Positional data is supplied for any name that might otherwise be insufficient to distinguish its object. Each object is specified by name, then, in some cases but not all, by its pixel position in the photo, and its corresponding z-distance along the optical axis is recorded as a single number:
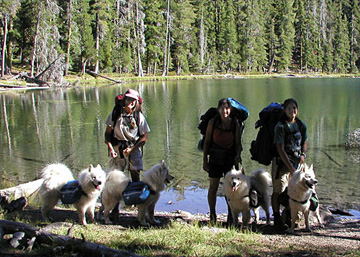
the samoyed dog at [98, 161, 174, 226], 5.63
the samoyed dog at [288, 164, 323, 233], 5.24
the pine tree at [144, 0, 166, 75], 63.54
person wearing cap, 5.78
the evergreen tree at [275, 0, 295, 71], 90.62
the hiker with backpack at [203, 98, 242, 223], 5.61
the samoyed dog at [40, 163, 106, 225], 5.33
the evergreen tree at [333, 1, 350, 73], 97.56
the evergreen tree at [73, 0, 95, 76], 50.43
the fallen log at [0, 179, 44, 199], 6.90
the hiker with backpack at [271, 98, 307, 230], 5.34
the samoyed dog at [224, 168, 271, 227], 5.52
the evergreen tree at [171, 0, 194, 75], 68.75
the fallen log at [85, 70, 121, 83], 50.38
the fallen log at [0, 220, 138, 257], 3.83
